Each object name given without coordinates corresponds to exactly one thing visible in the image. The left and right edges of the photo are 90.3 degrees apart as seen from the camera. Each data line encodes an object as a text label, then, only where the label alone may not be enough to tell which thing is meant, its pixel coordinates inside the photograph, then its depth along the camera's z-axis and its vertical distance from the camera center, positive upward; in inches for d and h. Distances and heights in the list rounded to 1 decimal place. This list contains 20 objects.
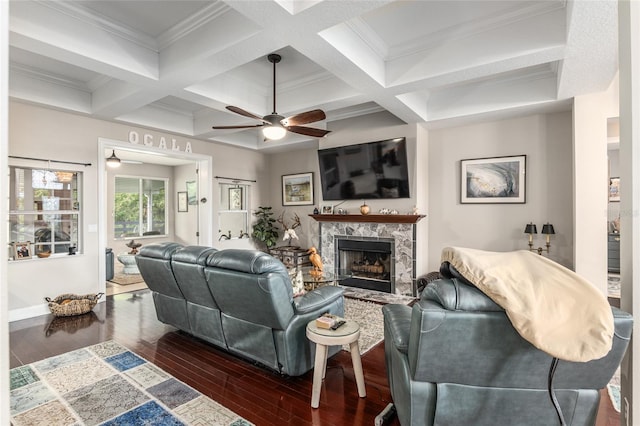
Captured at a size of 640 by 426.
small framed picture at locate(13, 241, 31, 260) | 167.6 -19.1
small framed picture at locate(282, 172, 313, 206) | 280.8 +22.8
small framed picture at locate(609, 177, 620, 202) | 267.7 +21.3
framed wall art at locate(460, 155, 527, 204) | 185.2 +20.6
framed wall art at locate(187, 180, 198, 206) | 349.4 +27.1
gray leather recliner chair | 59.4 -30.2
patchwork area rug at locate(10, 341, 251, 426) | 84.4 -53.8
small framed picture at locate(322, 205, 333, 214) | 239.6 +4.1
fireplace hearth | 205.2 -17.4
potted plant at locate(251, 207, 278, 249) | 285.6 -12.9
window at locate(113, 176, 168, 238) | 348.8 +8.7
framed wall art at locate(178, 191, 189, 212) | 368.2 +14.8
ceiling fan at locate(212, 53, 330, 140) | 134.6 +41.8
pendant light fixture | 247.9 +42.0
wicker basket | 164.2 -46.9
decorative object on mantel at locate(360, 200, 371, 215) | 216.8 +3.6
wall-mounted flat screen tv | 207.2 +30.4
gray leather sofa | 95.0 -29.4
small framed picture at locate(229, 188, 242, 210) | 276.7 +14.1
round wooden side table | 88.1 -36.9
